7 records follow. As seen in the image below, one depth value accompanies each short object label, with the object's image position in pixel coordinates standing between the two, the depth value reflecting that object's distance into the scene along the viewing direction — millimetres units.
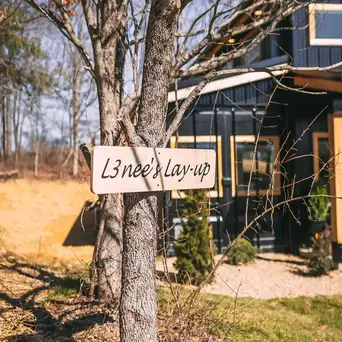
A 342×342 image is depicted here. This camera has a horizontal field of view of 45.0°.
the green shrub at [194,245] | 6637
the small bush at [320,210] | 8805
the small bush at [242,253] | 8305
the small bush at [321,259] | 7387
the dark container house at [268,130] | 9359
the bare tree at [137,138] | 2406
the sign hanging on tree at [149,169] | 2107
